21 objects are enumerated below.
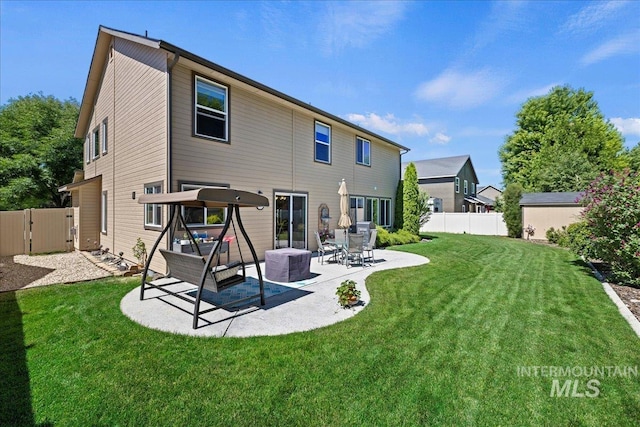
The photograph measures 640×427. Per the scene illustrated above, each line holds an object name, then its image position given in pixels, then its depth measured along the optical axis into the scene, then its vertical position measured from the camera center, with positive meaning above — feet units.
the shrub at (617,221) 21.76 -0.55
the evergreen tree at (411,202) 54.44 +2.26
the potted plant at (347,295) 16.84 -4.73
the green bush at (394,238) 45.06 -4.03
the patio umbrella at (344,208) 33.76 +0.72
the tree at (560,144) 86.17 +25.33
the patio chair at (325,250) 29.69 -4.67
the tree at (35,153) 60.85 +13.72
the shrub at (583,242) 25.78 -2.69
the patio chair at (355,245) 27.43 -2.98
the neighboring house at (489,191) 147.88 +11.96
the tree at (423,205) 61.22 +1.97
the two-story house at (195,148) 25.18 +7.31
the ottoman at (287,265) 22.18 -4.02
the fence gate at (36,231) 36.19 -2.28
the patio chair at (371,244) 29.81 -3.11
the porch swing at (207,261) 13.84 -2.52
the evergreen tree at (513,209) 62.39 +1.10
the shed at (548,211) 56.13 +0.62
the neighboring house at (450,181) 94.32 +11.42
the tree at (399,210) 56.13 +0.78
